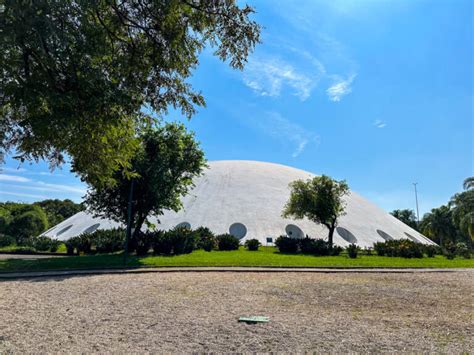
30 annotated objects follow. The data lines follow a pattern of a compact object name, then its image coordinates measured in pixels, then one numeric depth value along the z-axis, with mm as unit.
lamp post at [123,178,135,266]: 14356
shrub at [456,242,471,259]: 25325
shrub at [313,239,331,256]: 22312
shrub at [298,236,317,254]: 22697
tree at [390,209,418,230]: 89006
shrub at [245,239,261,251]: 23453
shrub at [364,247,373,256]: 24381
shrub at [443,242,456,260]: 25752
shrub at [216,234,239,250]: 23156
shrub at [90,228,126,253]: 21375
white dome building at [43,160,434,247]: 28844
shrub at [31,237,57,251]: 23844
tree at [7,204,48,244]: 35094
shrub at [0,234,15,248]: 28422
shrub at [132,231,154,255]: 19141
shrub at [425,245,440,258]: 23892
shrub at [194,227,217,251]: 21922
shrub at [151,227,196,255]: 18984
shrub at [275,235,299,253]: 23359
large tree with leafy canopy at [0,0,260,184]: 5078
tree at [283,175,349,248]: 25125
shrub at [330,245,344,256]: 22250
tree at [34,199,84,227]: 77062
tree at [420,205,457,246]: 63656
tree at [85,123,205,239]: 17766
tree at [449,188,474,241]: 35172
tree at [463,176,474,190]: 36812
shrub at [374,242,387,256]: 23516
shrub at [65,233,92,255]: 21484
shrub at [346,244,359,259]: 20531
